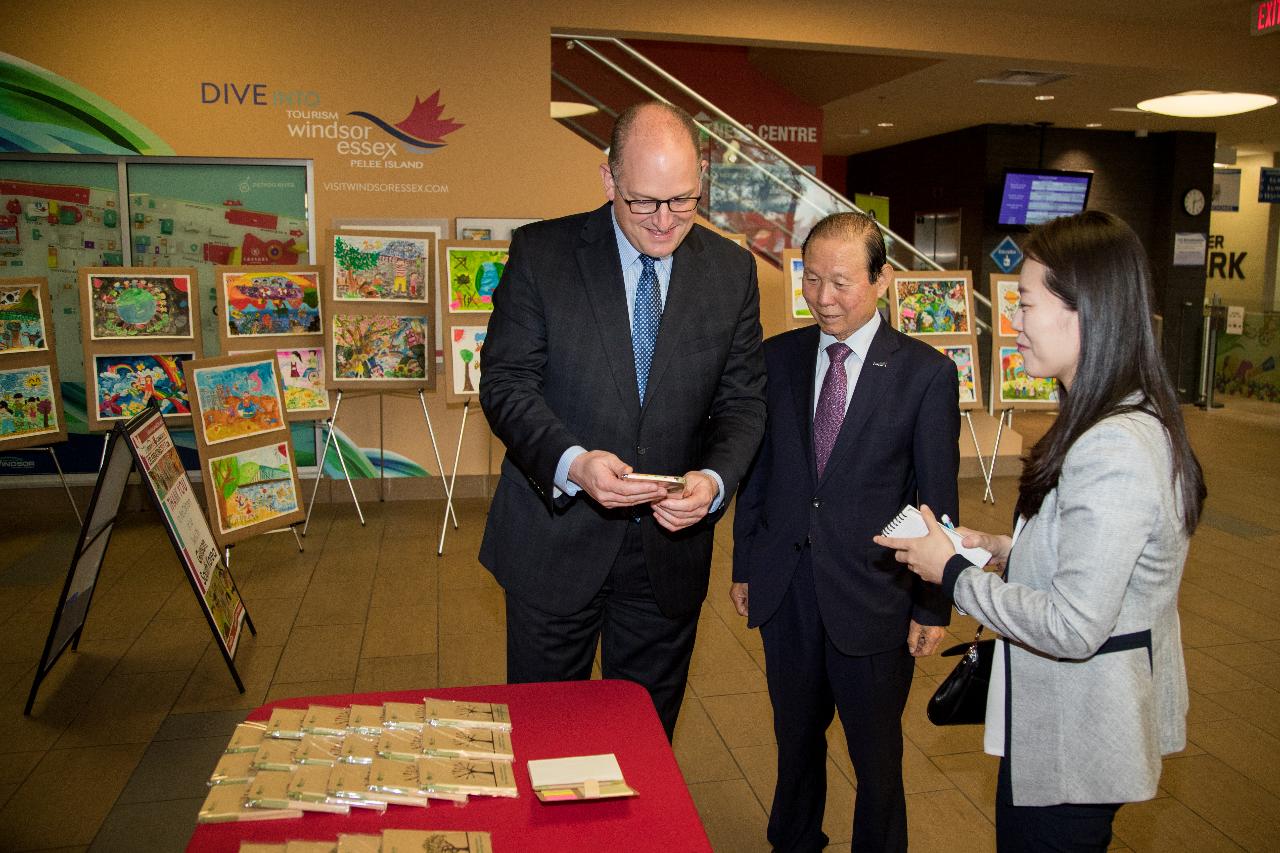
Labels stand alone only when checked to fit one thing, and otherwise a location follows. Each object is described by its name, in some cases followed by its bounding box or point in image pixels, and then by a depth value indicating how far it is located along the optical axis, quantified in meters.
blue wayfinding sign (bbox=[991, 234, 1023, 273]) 12.91
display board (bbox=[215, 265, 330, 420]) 6.16
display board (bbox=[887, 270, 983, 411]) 7.45
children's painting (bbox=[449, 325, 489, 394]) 6.25
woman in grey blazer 1.57
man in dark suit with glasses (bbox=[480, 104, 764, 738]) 2.19
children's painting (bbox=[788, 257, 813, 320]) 7.15
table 1.45
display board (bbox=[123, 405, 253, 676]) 3.79
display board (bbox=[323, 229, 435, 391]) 6.27
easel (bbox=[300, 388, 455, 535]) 6.32
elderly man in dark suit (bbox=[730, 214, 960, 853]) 2.45
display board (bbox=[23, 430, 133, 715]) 3.80
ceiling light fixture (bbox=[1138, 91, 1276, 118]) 9.35
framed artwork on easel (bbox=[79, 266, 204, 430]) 6.06
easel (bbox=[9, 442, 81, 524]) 6.06
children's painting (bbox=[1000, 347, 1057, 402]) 7.64
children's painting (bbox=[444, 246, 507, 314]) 6.27
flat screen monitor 12.62
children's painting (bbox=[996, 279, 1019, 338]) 7.69
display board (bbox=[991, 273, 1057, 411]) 7.62
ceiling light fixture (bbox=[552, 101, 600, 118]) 7.77
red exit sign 7.01
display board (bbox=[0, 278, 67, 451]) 5.89
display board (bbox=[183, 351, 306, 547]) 5.18
